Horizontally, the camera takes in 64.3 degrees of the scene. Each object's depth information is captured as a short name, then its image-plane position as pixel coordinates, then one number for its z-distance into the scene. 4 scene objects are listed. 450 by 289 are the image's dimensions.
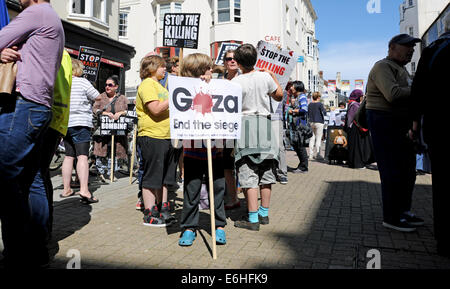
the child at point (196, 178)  3.45
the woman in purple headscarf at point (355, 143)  9.27
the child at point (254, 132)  3.96
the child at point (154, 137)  3.88
